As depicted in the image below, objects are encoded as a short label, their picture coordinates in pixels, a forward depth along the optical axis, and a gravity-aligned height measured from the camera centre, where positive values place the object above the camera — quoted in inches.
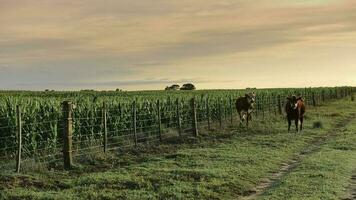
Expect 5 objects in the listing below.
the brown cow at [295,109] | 1159.0 -28.9
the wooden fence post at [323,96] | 2879.4 -5.9
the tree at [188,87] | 5002.5 +87.7
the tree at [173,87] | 4758.9 +85.9
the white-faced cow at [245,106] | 1286.9 -23.6
